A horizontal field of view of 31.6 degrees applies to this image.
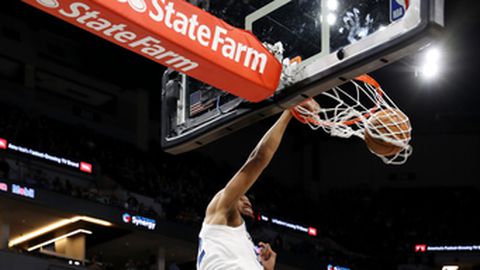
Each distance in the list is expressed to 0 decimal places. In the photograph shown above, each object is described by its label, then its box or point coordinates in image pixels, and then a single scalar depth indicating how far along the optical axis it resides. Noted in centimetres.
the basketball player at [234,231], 479
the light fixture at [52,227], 1895
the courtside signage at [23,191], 1741
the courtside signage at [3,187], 1720
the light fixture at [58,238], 2011
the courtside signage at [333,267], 2248
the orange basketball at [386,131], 496
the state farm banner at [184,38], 427
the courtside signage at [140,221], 1911
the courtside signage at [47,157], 1830
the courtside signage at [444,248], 2422
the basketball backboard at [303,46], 438
